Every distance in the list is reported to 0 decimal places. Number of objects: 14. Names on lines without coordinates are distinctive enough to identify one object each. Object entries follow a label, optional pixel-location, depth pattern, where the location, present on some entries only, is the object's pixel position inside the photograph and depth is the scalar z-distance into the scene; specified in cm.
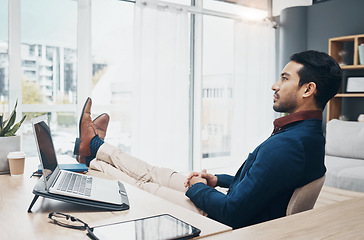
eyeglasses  92
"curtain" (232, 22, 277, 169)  470
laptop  110
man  133
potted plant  167
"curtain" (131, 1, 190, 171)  375
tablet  84
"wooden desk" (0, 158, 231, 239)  90
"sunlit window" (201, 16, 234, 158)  452
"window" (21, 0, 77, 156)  328
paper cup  160
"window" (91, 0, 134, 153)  371
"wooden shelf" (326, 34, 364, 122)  424
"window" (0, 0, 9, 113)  317
